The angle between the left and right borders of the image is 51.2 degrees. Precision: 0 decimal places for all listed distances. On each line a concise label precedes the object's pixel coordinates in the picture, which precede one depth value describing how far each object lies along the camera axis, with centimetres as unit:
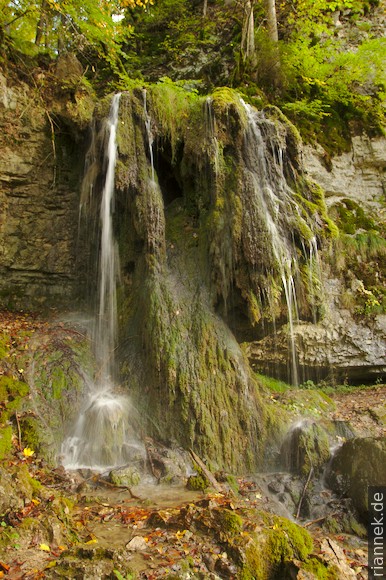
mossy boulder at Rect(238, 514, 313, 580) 317
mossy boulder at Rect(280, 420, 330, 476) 596
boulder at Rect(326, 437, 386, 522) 527
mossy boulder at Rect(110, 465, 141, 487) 477
